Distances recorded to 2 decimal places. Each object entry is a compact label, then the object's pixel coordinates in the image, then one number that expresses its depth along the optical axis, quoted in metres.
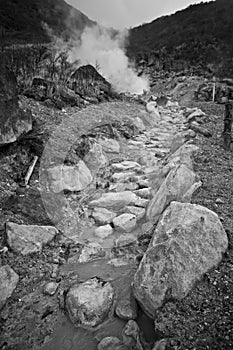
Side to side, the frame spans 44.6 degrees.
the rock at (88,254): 3.52
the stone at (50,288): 3.02
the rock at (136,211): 4.18
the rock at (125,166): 6.11
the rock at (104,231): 3.96
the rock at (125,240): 3.72
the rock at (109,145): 7.18
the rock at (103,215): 4.30
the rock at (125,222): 4.03
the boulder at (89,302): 2.68
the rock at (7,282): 2.91
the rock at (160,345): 2.20
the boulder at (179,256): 2.60
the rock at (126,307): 2.67
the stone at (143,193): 4.75
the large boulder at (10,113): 4.68
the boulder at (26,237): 3.41
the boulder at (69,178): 4.91
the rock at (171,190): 3.96
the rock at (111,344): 2.41
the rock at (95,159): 6.02
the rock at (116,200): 4.64
